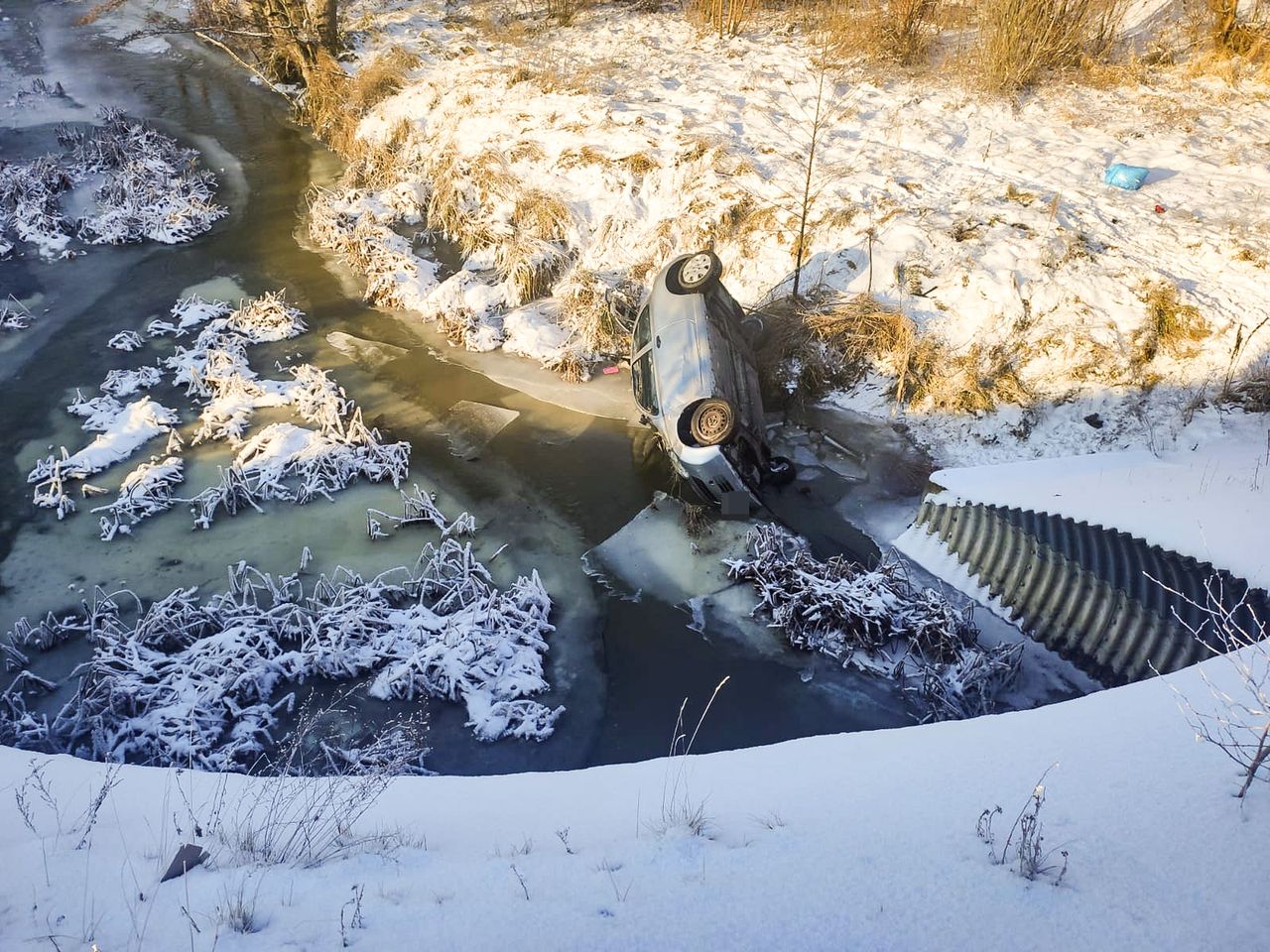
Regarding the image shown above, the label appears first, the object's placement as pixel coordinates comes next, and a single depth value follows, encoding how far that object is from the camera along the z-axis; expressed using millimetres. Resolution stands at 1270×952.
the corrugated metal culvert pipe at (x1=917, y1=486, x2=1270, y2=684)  5543
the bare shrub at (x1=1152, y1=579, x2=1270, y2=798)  3416
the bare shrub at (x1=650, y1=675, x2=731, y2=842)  3676
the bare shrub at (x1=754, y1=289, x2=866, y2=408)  8922
